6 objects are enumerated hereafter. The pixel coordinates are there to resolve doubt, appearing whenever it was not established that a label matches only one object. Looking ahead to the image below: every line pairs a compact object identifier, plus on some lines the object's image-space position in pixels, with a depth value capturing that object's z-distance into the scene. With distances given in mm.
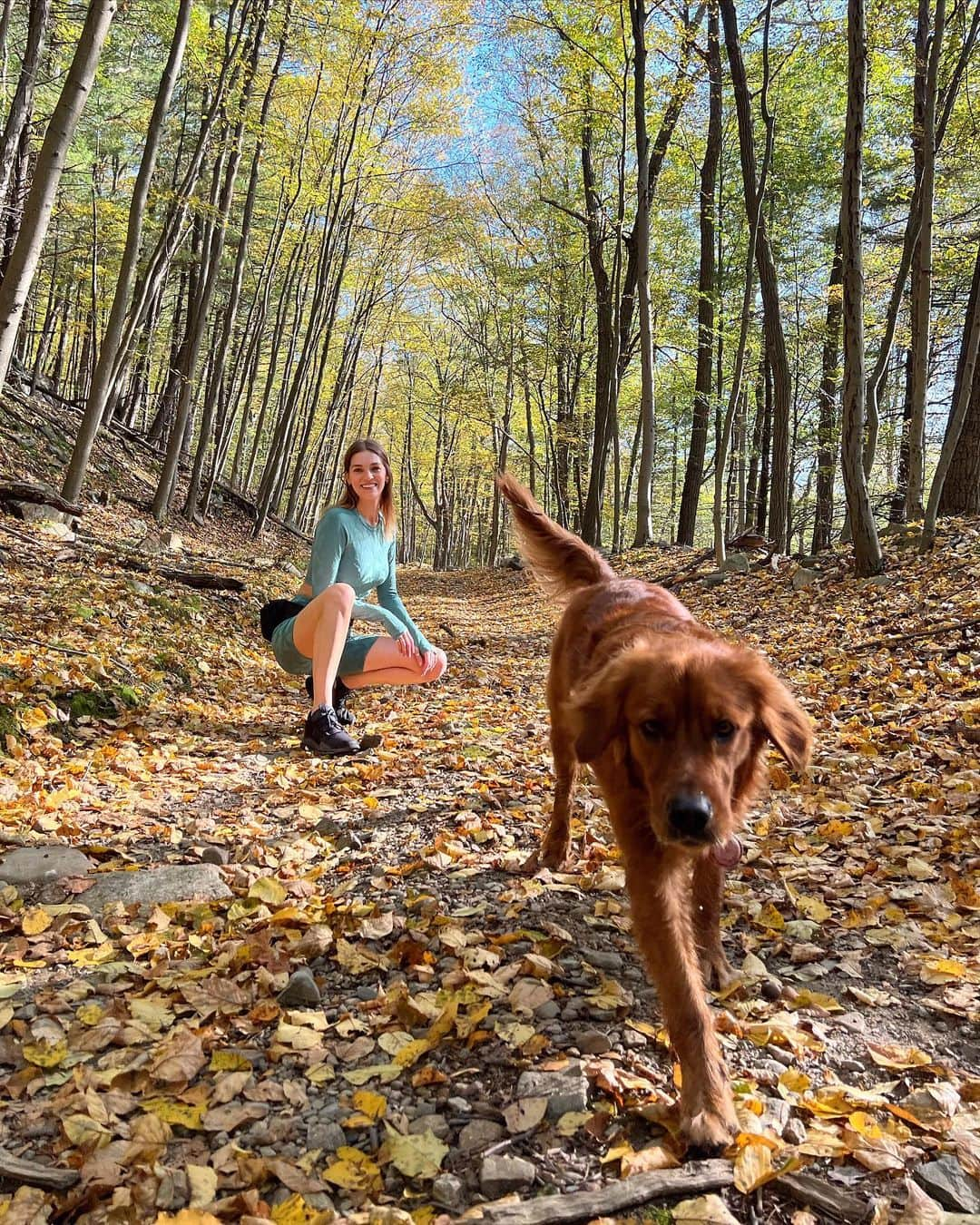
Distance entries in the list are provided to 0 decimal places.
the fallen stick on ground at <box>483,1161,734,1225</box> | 1656
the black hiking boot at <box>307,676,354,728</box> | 5855
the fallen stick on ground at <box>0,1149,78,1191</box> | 1795
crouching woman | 5309
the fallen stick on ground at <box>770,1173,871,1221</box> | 1681
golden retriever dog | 2066
